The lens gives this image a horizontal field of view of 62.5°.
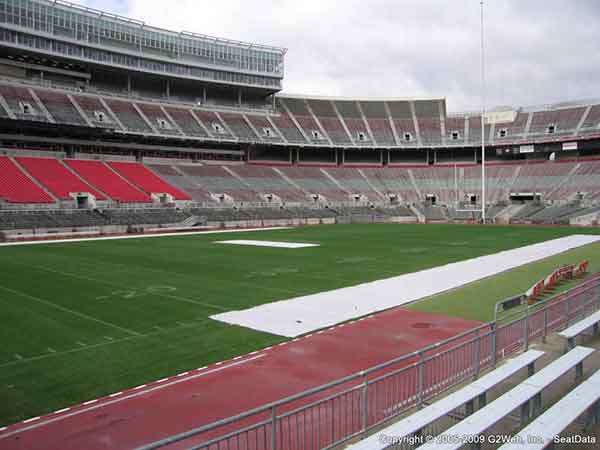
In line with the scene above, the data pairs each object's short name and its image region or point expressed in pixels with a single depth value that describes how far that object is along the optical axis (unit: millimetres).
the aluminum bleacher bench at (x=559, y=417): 5098
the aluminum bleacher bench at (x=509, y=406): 5234
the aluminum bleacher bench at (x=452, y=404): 5355
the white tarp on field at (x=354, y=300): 13000
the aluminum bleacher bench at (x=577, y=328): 8859
